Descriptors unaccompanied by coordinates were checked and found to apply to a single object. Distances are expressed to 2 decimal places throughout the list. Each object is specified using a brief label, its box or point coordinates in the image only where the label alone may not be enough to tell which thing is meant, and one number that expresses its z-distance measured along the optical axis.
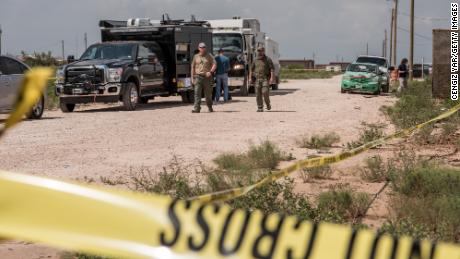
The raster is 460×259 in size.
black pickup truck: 19.59
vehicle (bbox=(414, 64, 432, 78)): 76.89
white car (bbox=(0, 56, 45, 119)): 16.03
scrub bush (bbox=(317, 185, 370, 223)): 6.21
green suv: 31.30
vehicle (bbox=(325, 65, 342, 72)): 124.28
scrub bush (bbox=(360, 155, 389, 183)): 8.37
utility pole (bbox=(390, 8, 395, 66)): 67.64
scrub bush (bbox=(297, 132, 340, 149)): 11.74
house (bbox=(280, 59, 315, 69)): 147.38
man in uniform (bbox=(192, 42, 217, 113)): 19.12
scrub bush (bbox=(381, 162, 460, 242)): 4.84
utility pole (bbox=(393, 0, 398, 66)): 58.98
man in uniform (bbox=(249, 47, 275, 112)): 19.12
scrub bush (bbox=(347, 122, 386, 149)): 11.29
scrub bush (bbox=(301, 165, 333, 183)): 8.52
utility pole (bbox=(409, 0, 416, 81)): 44.59
